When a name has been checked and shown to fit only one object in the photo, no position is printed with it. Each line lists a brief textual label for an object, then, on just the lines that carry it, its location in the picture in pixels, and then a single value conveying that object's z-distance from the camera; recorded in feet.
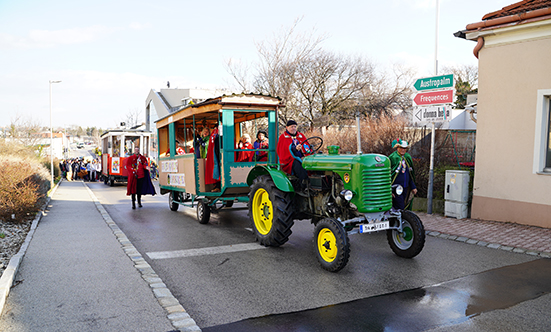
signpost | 29.66
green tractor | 17.94
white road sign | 29.84
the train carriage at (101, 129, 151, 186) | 70.08
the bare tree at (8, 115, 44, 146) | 85.57
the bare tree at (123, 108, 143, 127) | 171.73
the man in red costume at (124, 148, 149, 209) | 38.52
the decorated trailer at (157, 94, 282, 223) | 27.07
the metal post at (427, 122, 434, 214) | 31.24
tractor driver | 21.39
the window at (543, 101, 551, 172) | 25.70
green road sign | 29.45
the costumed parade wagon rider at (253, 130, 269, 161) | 29.48
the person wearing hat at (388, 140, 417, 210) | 23.65
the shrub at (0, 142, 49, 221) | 29.32
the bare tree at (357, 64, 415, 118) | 92.48
